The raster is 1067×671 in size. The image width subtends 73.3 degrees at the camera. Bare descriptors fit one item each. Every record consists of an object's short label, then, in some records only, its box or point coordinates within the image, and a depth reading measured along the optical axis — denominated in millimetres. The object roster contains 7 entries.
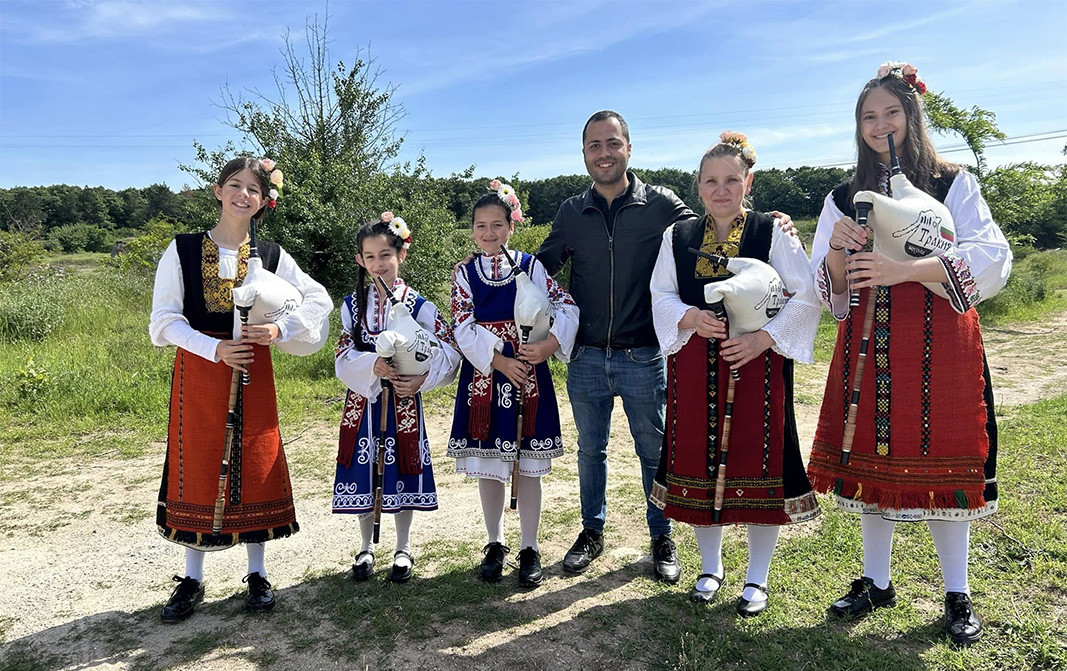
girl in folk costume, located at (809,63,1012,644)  2420
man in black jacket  3137
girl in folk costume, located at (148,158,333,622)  2811
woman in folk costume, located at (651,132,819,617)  2666
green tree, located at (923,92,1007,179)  11000
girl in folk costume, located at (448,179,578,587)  3037
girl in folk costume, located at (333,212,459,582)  3068
